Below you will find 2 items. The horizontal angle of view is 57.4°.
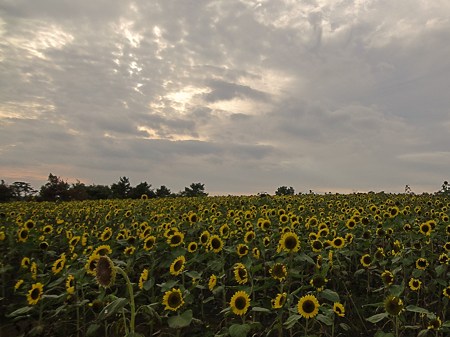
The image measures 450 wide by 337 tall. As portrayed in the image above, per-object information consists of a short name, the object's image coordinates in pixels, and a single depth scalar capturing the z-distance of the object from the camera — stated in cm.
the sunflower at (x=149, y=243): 608
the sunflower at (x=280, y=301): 434
